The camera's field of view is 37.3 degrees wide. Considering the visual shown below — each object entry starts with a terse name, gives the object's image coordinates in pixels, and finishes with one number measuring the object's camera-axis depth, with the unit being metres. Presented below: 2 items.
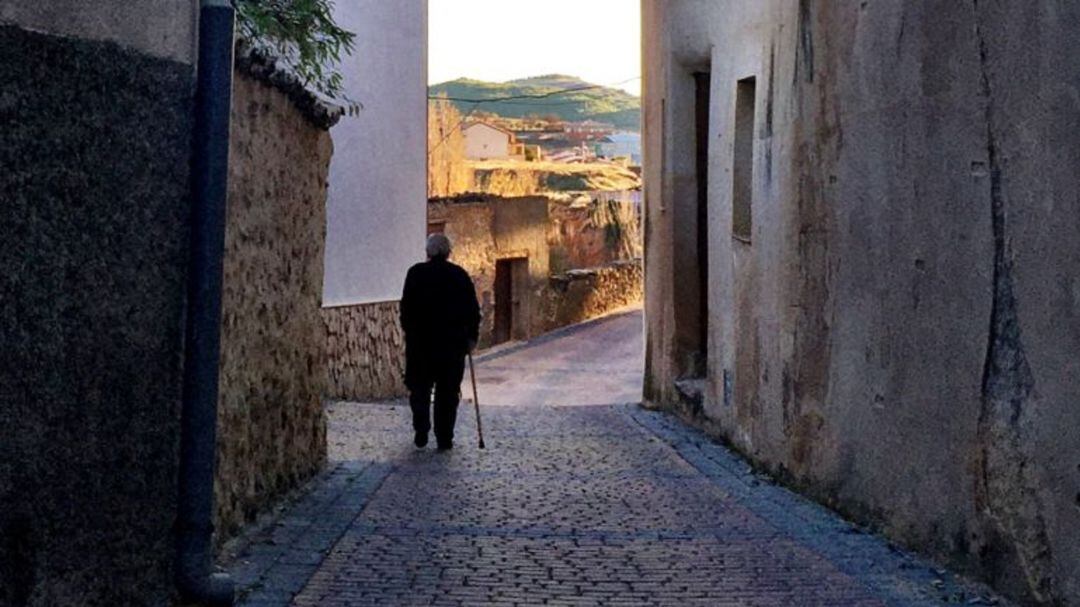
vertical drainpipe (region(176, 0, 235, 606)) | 5.25
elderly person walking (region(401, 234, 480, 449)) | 12.10
